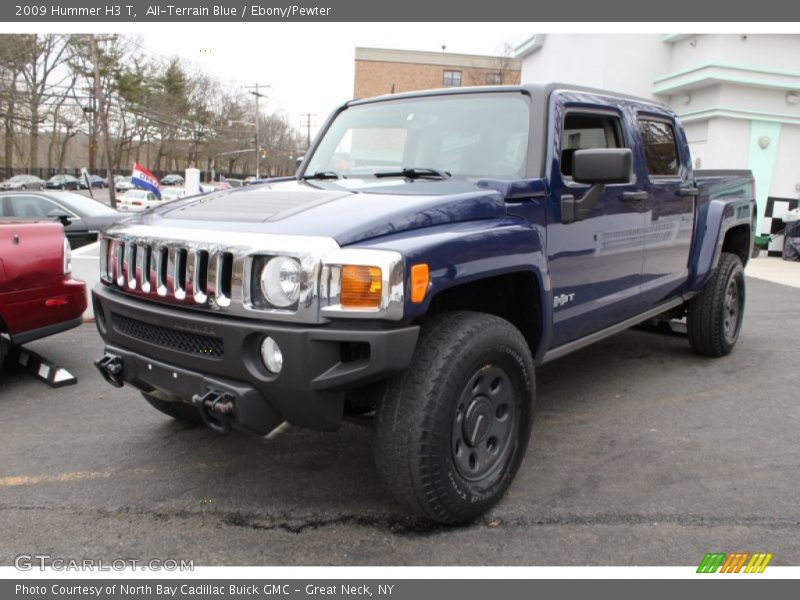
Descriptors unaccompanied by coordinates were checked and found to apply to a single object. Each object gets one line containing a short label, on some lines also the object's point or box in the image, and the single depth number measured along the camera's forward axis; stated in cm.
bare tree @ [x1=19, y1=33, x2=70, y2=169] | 4225
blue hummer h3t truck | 233
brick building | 4431
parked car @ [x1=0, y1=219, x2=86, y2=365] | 449
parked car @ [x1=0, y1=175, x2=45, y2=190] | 4198
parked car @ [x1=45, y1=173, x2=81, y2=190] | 4900
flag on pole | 1598
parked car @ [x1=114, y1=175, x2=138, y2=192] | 4981
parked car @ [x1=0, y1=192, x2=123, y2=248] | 1011
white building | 1350
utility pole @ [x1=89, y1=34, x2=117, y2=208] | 2619
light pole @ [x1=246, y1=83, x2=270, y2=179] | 6142
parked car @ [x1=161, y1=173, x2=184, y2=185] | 6438
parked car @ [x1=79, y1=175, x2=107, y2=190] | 5794
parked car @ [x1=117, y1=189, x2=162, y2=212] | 3048
